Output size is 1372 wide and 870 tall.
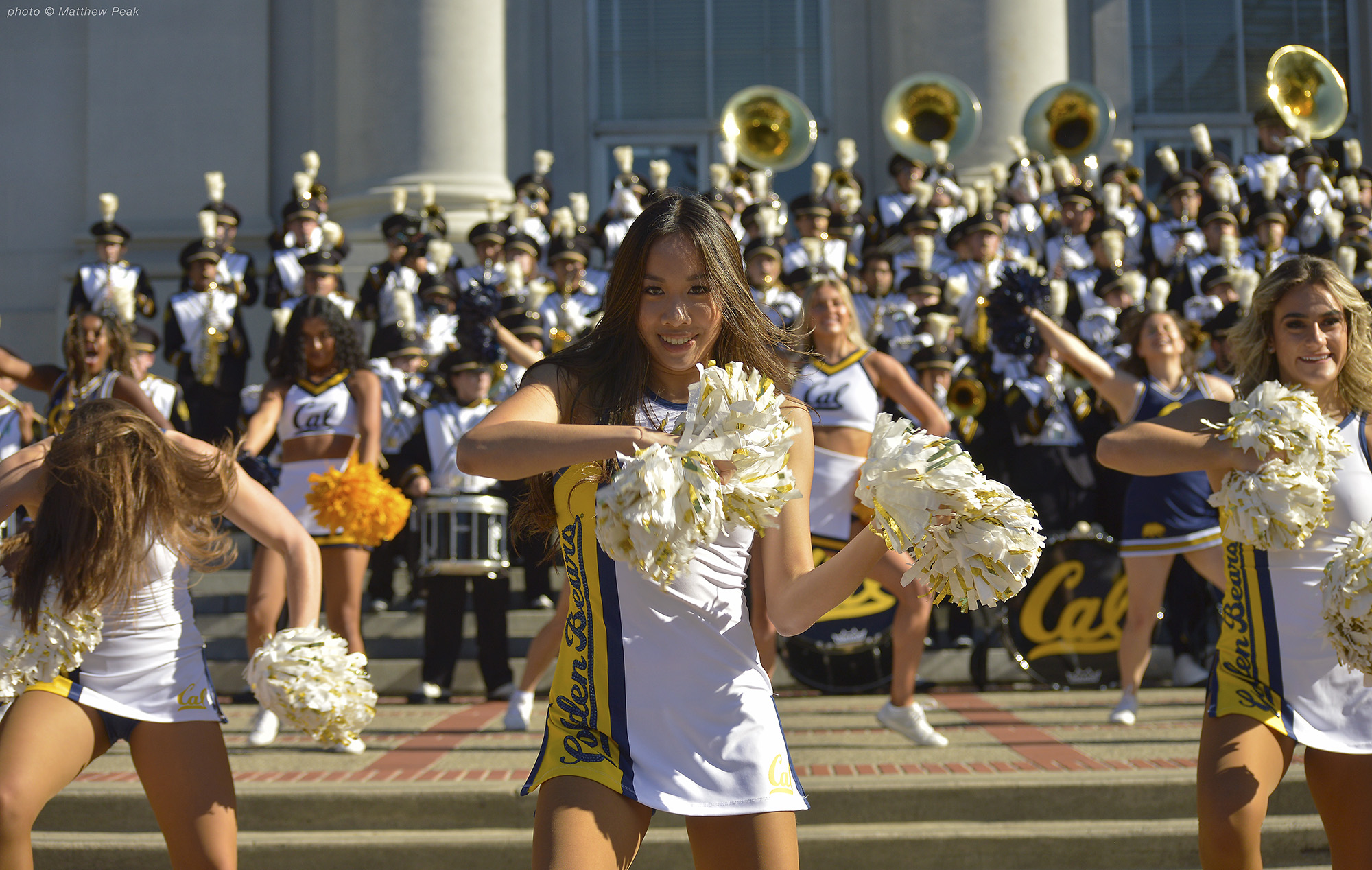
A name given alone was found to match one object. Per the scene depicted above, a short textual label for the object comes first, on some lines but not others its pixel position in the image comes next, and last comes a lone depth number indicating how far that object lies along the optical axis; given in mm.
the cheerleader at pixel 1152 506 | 6348
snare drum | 7074
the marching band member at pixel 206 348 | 11125
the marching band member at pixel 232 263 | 11977
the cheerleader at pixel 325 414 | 6387
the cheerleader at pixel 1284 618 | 3049
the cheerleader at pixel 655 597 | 2346
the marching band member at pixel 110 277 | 11812
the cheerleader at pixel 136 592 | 3066
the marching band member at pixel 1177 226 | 11695
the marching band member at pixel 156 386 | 8484
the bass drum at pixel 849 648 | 6957
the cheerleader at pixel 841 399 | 6148
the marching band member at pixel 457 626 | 7215
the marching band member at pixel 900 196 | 13062
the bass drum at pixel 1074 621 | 7285
